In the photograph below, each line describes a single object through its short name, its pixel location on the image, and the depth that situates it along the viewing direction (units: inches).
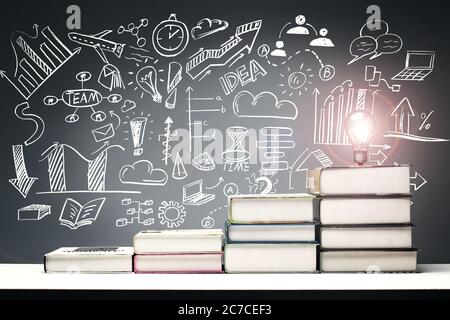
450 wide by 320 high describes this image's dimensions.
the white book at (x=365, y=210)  85.8
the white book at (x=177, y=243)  85.5
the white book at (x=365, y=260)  85.0
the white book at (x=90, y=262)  85.7
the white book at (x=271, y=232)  85.8
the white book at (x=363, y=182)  86.0
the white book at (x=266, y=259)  85.4
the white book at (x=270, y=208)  86.8
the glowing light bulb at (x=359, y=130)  97.5
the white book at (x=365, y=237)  85.5
